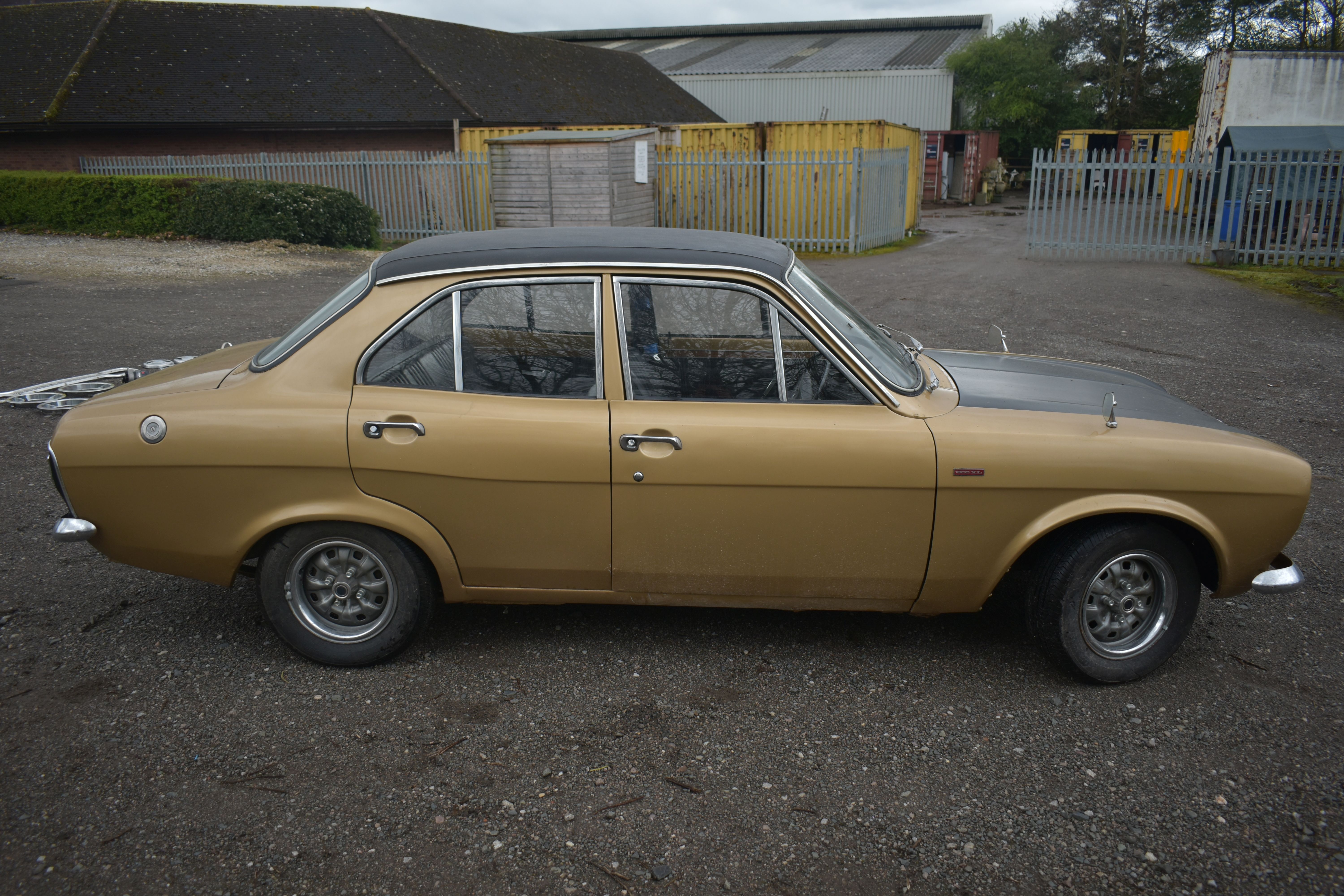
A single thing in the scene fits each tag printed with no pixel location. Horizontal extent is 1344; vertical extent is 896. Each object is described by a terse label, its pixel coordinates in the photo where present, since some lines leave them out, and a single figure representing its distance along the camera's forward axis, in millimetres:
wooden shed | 17875
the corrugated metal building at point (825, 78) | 41094
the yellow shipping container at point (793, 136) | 20125
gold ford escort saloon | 3625
